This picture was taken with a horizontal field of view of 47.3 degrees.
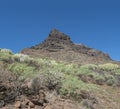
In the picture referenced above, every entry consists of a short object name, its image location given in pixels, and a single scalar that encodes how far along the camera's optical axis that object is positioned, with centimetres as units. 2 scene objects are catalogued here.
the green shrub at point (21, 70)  578
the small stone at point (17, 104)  445
